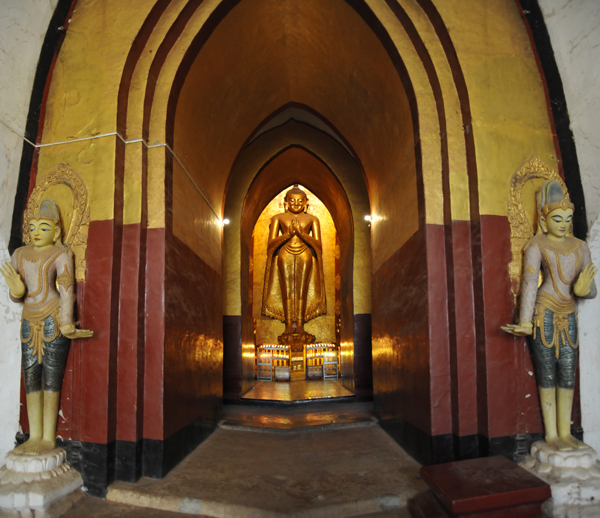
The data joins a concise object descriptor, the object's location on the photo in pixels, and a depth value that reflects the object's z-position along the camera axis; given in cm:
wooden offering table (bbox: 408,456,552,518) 233
